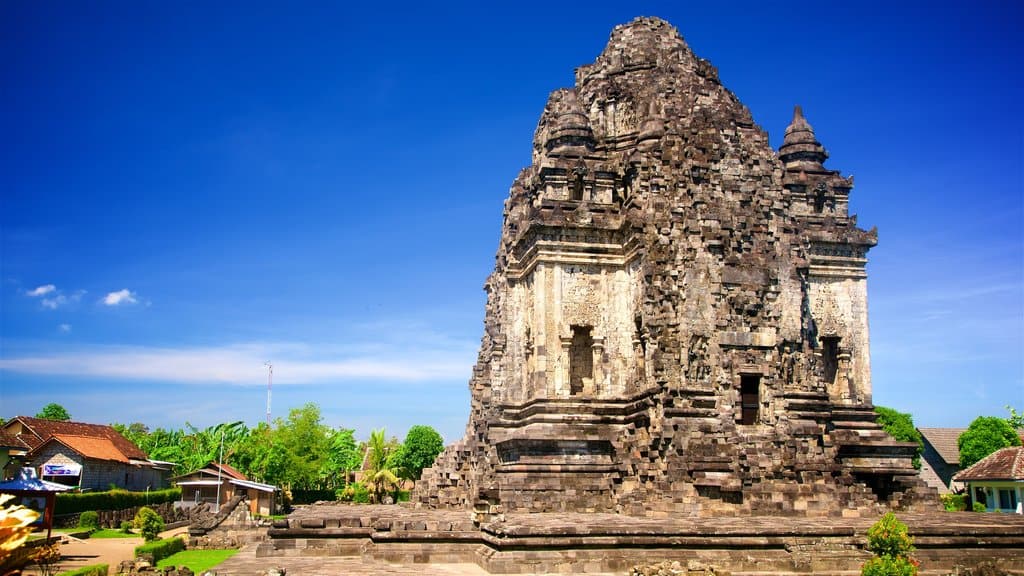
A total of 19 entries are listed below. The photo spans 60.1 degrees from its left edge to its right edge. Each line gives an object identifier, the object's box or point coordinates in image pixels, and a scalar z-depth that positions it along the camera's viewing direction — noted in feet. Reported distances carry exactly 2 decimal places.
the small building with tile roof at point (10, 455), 113.70
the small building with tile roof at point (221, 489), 117.50
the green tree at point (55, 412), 237.25
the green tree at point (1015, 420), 158.40
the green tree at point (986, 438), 152.41
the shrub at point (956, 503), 119.96
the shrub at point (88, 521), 101.85
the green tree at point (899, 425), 160.56
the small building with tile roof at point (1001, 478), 118.62
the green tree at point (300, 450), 169.27
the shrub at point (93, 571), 55.67
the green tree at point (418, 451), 205.16
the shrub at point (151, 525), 85.68
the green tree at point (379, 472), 154.51
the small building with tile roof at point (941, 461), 179.22
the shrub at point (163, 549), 67.32
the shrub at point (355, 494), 159.02
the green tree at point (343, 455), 201.77
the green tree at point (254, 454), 182.39
